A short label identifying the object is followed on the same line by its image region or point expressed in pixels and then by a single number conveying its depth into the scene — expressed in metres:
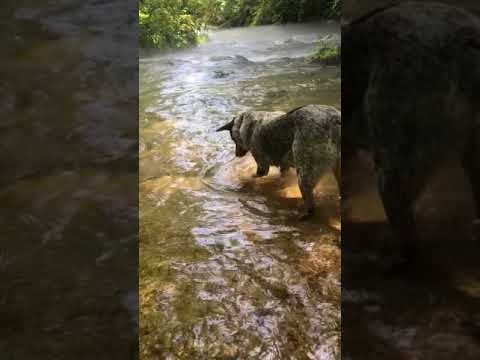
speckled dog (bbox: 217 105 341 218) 3.32
